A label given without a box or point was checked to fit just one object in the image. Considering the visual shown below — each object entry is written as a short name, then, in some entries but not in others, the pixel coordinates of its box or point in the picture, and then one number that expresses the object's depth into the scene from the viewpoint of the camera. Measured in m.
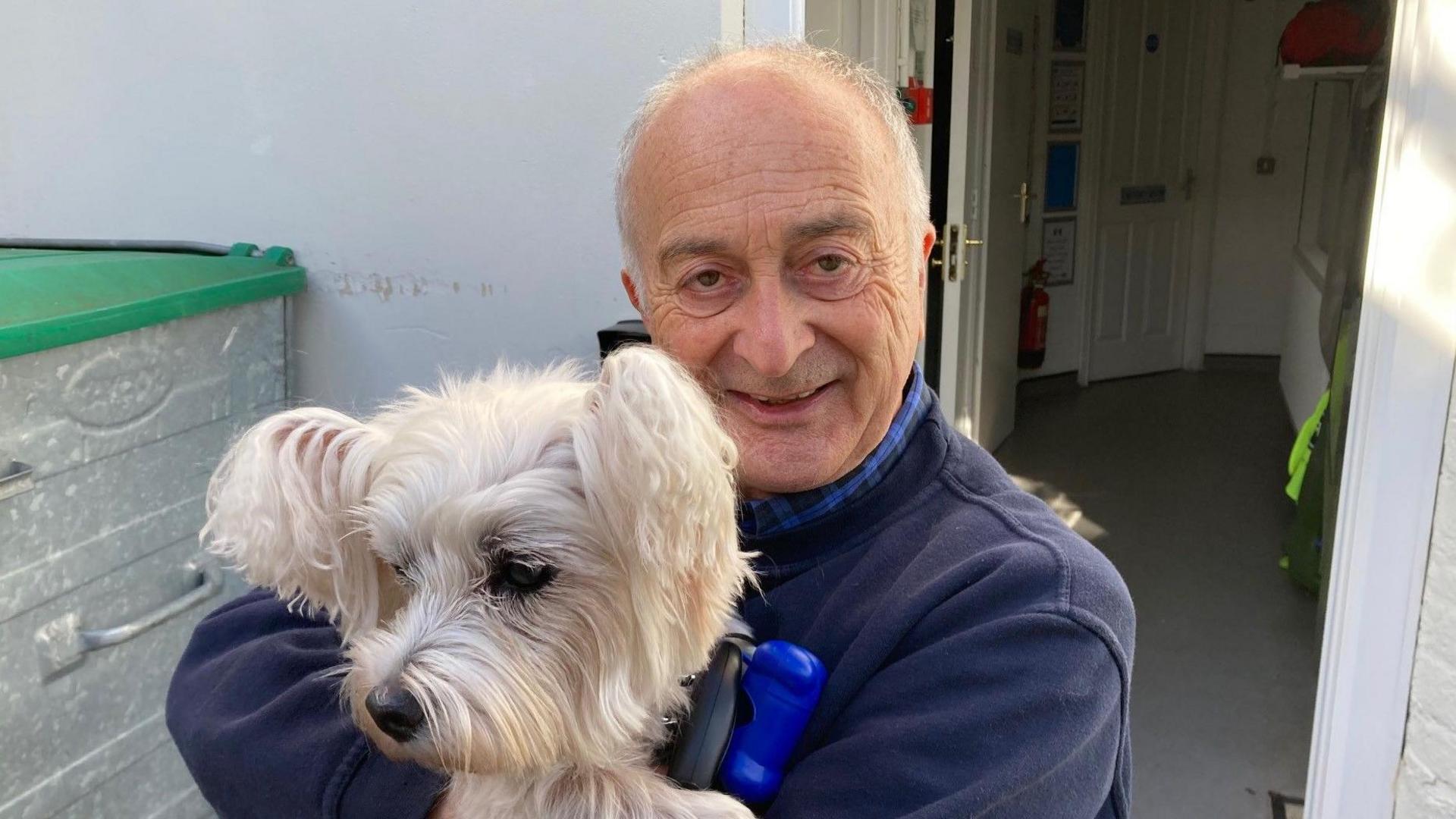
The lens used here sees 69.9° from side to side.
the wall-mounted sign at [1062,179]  7.34
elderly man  0.99
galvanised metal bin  1.94
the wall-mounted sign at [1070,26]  6.97
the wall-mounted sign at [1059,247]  7.56
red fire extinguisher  7.34
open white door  3.45
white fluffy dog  0.98
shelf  4.91
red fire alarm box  2.97
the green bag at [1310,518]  4.13
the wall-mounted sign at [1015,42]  5.12
